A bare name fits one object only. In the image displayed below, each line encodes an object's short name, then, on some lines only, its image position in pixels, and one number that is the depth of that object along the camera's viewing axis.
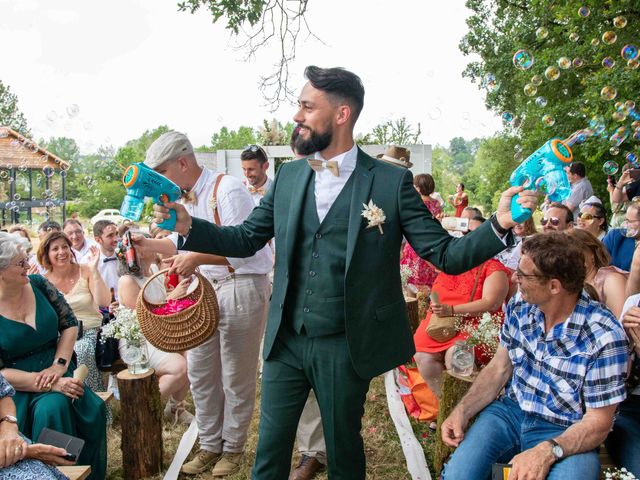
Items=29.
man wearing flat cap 3.26
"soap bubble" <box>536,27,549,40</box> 5.60
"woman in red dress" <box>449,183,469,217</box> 9.09
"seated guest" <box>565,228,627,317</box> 3.53
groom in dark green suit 2.37
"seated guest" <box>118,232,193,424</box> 4.56
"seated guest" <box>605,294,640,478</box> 2.52
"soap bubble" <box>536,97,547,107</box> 5.04
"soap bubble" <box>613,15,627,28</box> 5.93
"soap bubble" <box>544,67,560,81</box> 4.92
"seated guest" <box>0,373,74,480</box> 2.34
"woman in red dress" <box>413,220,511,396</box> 4.12
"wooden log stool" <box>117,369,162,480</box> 3.66
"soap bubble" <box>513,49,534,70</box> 4.57
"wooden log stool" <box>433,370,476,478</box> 3.32
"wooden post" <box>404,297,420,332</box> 5.75
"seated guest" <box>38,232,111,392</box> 4.74
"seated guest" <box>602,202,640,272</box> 4.58
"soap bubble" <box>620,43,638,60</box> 5.02
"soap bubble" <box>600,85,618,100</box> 5.31
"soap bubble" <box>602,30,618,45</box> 5.43
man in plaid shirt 2.32
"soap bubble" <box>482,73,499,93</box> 5.03
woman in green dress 3.26
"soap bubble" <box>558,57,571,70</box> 4.92
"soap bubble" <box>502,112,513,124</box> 4.63
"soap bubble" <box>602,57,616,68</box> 5.92
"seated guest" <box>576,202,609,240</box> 5.34
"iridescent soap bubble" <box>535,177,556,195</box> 1.91
